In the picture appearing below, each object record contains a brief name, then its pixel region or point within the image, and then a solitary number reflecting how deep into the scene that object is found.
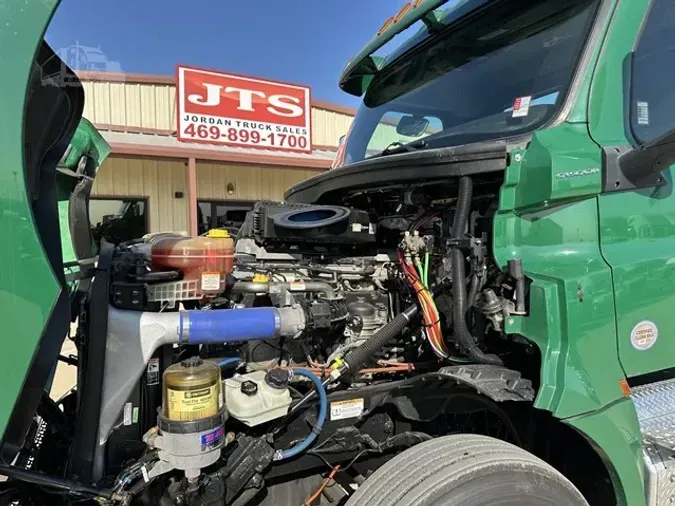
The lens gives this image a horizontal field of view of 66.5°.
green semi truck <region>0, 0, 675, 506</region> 1.72
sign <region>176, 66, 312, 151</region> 11.26
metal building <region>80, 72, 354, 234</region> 10.72
